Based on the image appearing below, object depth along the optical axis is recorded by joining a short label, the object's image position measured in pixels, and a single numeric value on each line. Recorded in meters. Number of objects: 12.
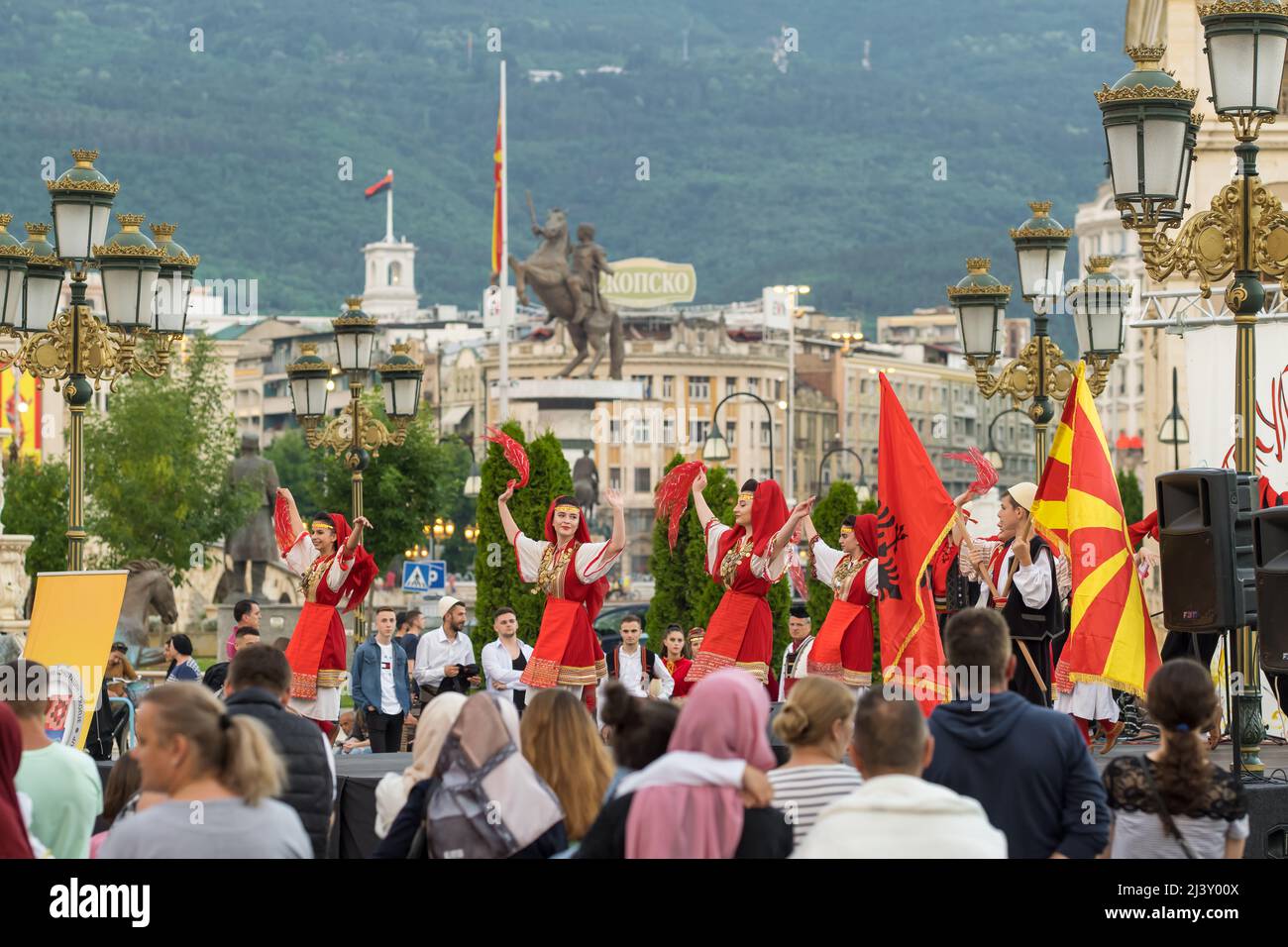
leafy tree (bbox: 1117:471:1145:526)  63.88
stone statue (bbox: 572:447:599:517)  54.69
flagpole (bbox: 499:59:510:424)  58.28
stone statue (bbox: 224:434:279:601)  34.06
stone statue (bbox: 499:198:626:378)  58.50
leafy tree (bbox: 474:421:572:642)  27.69
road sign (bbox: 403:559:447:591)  27.55
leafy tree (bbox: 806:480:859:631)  30.00
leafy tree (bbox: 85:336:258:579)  45.56
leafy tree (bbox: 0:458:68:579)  46.28
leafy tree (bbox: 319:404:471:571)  45.59
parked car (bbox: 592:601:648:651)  27.67
